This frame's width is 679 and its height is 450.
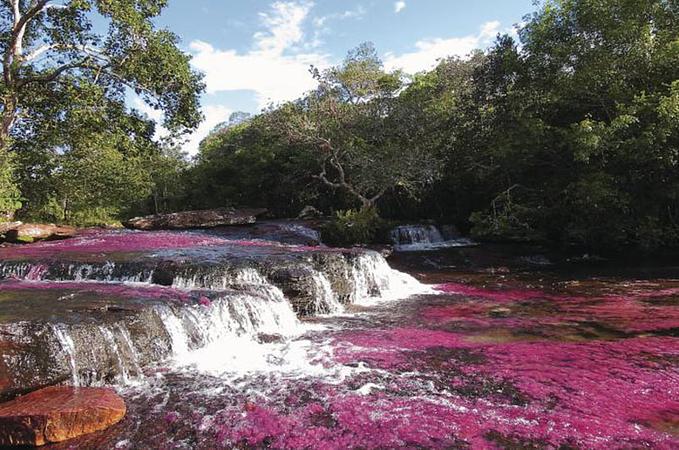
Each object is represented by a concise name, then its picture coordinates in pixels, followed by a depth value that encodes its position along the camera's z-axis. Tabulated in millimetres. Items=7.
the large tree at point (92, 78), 14219
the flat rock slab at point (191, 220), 24797
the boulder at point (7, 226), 16789
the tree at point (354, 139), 22891
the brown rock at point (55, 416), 4348
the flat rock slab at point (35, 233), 16797
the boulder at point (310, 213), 29953
